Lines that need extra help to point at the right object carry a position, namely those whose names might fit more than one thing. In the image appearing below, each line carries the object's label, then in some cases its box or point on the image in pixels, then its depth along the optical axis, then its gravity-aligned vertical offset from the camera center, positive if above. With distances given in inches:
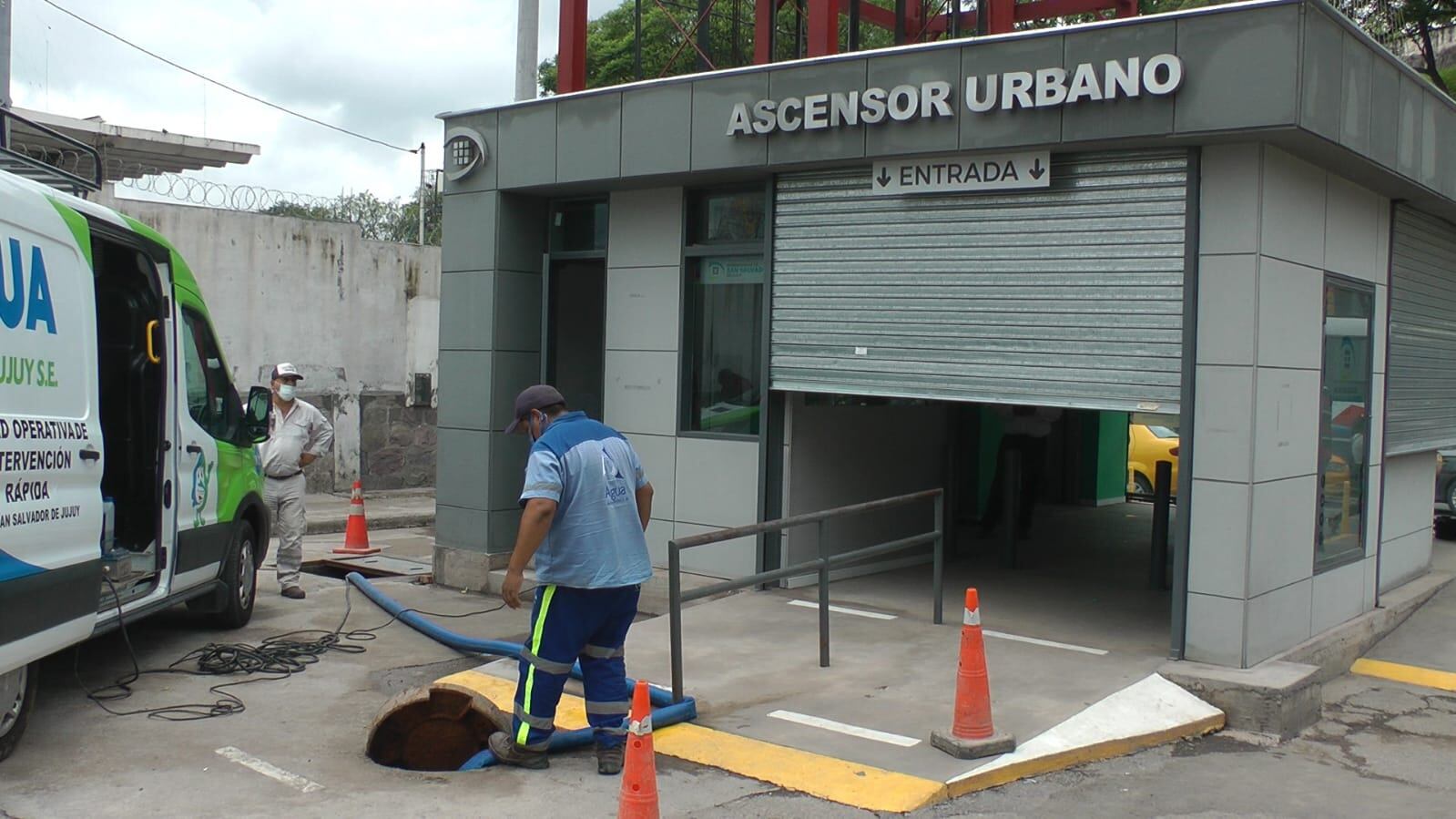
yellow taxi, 778.8 -46.8
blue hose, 242.6 -73.7
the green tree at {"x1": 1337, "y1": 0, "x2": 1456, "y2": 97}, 922.1 +275.0
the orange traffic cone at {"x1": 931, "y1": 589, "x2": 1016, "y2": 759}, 236.1 -62.6
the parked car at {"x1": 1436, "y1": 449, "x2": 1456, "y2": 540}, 604.7 -53.8
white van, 223.9 -20.6
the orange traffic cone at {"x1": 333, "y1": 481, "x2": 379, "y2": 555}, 530.9 -75.2
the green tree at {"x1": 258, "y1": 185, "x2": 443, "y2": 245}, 1448.1 +164.1
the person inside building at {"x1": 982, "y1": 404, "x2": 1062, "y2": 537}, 490.9 -30.2
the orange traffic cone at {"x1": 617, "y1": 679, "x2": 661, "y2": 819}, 183.9 -59.5
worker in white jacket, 416.8 -33.6
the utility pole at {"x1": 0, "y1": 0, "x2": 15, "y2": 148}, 432.5 +101.5
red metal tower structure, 421.4 +123.0
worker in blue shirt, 229.6 -39.1
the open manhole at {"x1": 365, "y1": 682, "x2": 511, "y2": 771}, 249.3 -73.6
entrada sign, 330.3 +53.9
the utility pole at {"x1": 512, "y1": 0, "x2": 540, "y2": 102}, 543.5 +136.2
